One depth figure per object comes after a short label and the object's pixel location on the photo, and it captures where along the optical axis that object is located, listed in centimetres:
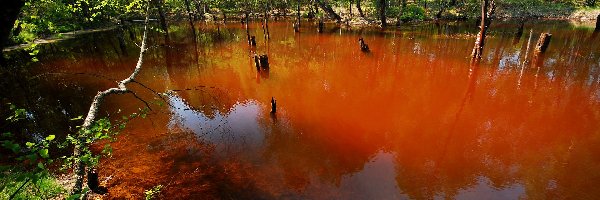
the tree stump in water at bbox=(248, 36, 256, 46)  2847
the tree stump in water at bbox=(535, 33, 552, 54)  2267
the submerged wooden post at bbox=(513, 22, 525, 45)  2909
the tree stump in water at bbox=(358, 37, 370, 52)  2559
